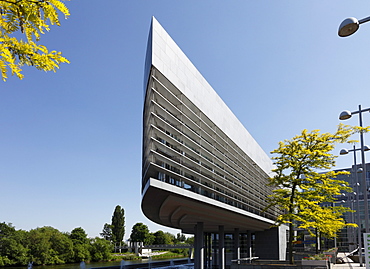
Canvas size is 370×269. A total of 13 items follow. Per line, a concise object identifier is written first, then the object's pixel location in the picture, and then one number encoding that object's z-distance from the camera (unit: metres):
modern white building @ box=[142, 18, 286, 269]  17.41
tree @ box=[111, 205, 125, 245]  119.44
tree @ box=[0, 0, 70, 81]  4.57
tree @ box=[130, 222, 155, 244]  136.38
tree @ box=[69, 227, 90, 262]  79.69
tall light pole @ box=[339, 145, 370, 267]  22.52
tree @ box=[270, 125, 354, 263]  24.91
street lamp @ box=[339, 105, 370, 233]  18.41
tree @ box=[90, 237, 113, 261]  85.94
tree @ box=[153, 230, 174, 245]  143.50
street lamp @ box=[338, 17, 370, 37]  10.31
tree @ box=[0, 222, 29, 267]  64.88
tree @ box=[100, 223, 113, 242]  126.88
